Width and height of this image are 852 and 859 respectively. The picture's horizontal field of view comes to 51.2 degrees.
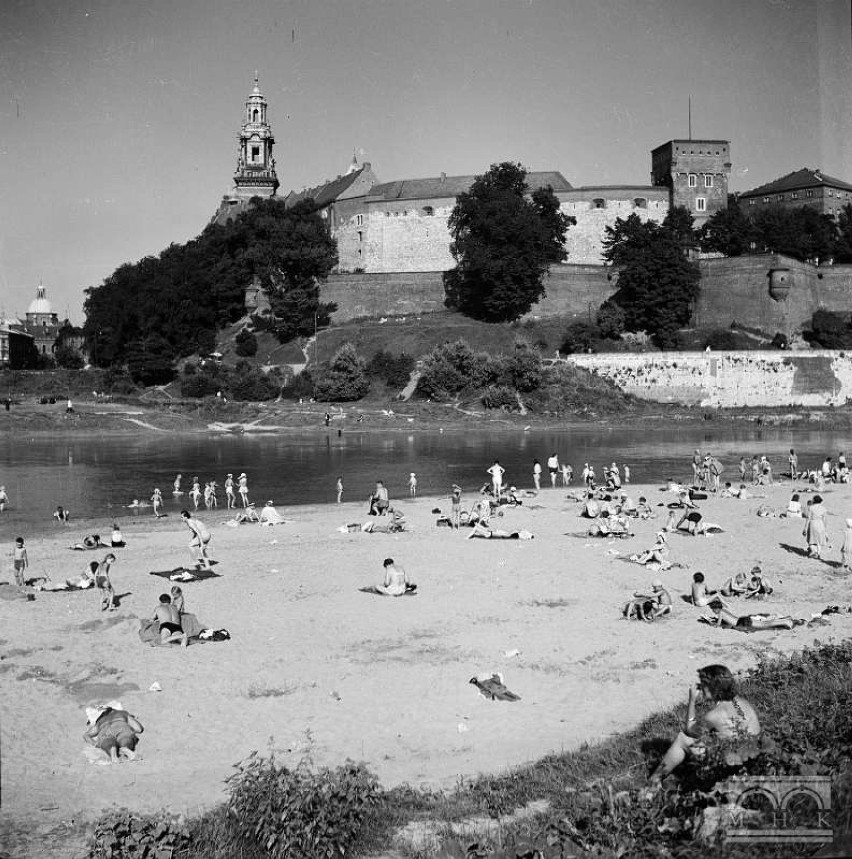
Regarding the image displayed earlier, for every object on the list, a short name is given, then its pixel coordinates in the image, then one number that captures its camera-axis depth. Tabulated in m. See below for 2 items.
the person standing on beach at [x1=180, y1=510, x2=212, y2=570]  16.28
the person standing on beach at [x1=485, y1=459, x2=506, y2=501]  24.95
